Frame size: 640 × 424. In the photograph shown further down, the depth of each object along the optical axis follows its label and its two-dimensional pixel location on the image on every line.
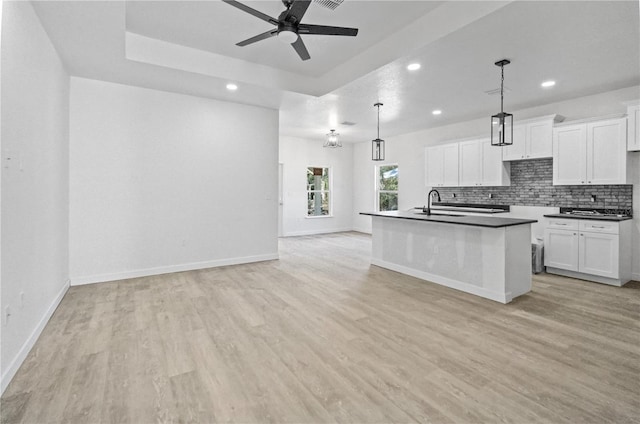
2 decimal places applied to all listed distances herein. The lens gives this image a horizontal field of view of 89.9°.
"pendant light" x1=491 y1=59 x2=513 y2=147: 3.59
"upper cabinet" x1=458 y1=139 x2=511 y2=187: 5.96
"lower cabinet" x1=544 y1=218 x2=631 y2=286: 4.28
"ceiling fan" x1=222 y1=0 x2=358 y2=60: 2.43
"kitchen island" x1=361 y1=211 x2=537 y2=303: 3.61
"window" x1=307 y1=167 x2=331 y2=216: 9.38
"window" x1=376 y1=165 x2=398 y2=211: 8.94
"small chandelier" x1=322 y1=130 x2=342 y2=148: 6.90
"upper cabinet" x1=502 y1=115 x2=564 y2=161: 5.16
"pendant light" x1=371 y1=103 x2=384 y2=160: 5.31
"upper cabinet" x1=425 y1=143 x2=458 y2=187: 6.76
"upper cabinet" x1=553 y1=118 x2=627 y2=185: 4.41
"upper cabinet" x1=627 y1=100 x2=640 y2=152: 4.20
